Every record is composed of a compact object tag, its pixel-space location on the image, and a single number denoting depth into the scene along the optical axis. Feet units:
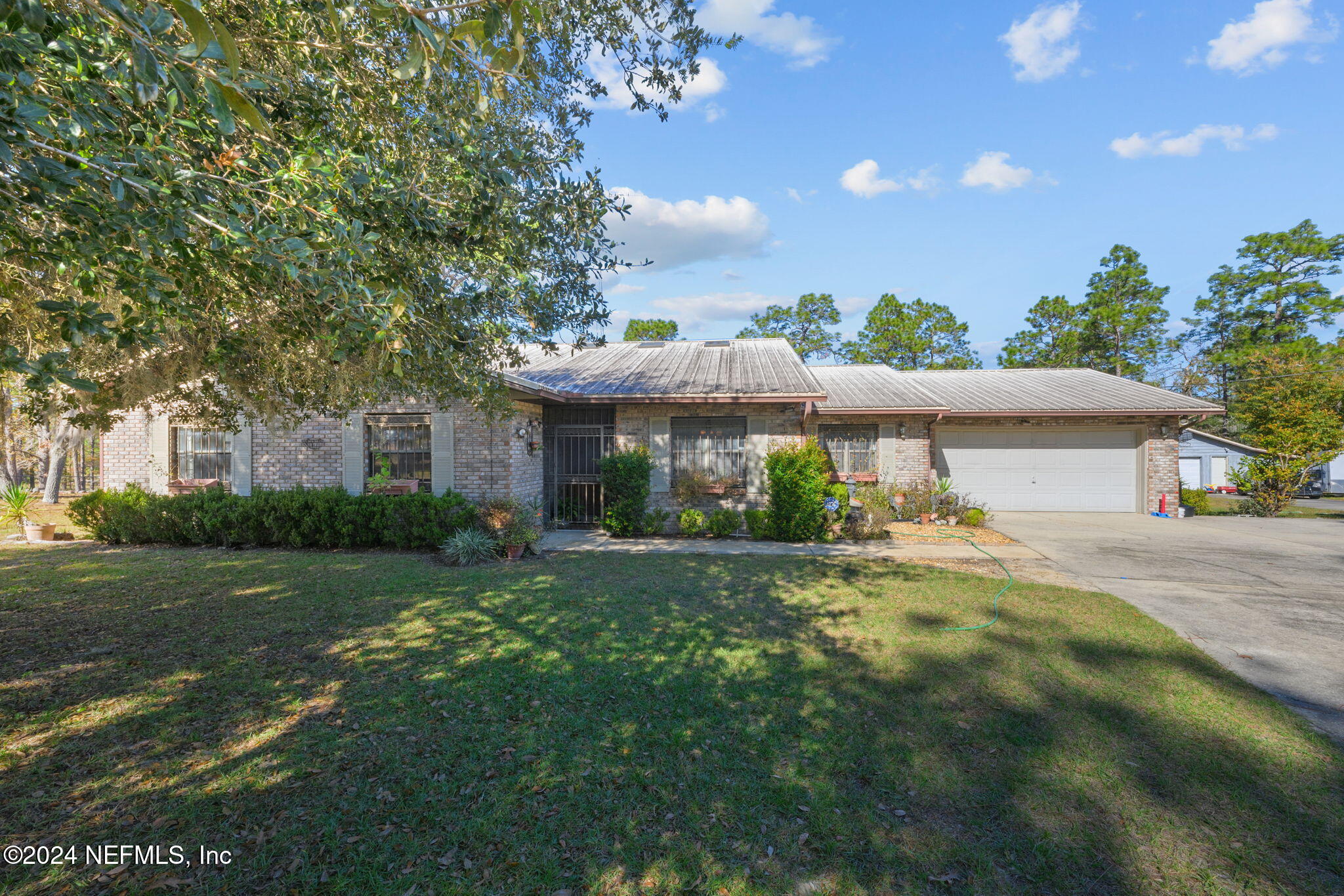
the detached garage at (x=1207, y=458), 69.62
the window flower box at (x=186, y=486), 32.71
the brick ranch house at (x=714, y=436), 32.24
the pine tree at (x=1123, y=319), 88.07
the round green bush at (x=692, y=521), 34.09
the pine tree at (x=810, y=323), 111.24
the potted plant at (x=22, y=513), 31.53
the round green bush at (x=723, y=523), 33.65
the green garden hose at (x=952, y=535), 32.24
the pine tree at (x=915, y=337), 98.68
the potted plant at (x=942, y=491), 40.93
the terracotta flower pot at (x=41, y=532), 31.42
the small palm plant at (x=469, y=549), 25.75
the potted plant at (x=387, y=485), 30.68
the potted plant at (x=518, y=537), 26.68
